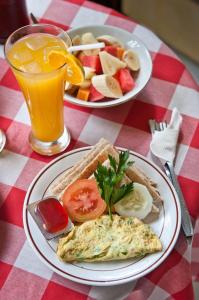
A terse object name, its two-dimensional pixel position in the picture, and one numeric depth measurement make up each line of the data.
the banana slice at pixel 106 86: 1.42
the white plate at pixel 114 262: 1.08
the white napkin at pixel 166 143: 1.34
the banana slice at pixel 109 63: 1.48
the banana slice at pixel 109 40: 1.57
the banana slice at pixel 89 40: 1.52
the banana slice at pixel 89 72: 1.46
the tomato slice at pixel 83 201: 1.17
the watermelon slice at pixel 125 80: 1.47
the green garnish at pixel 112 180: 1.16
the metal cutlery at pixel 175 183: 1.19
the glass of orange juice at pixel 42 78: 1.22
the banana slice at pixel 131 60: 1.52
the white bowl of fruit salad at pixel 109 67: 1.43
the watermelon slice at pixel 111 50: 1.53
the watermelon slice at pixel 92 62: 1.49
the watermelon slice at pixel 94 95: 1.44
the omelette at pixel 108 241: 1.09
